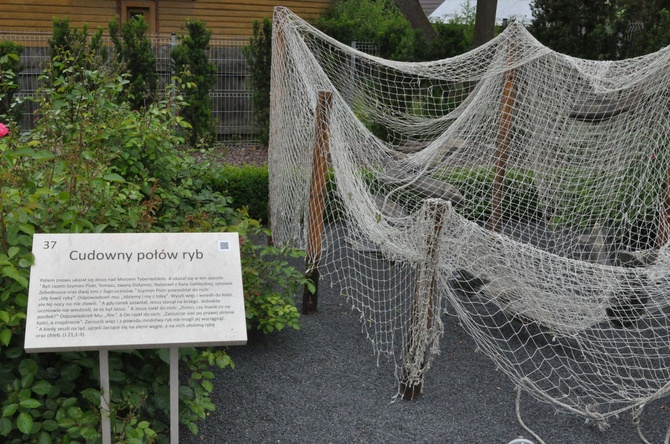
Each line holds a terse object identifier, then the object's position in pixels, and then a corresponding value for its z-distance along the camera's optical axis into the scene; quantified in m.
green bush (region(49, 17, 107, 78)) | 8.88
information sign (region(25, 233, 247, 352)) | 2.29
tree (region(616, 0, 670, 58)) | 10.27
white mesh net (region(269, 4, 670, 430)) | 3.38
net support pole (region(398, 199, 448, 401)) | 3.19
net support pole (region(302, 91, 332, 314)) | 4.25
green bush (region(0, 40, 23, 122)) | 8.22
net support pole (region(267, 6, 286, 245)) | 5.02
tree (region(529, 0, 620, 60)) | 10.34
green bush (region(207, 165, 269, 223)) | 6.59
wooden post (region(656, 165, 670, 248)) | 4.89
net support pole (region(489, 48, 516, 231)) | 5.37
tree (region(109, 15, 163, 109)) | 9.29
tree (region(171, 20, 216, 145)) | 9.28
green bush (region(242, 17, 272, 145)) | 9.65
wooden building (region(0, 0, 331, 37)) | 12.25
